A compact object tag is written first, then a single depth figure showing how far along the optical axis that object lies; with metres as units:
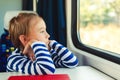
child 1.45
